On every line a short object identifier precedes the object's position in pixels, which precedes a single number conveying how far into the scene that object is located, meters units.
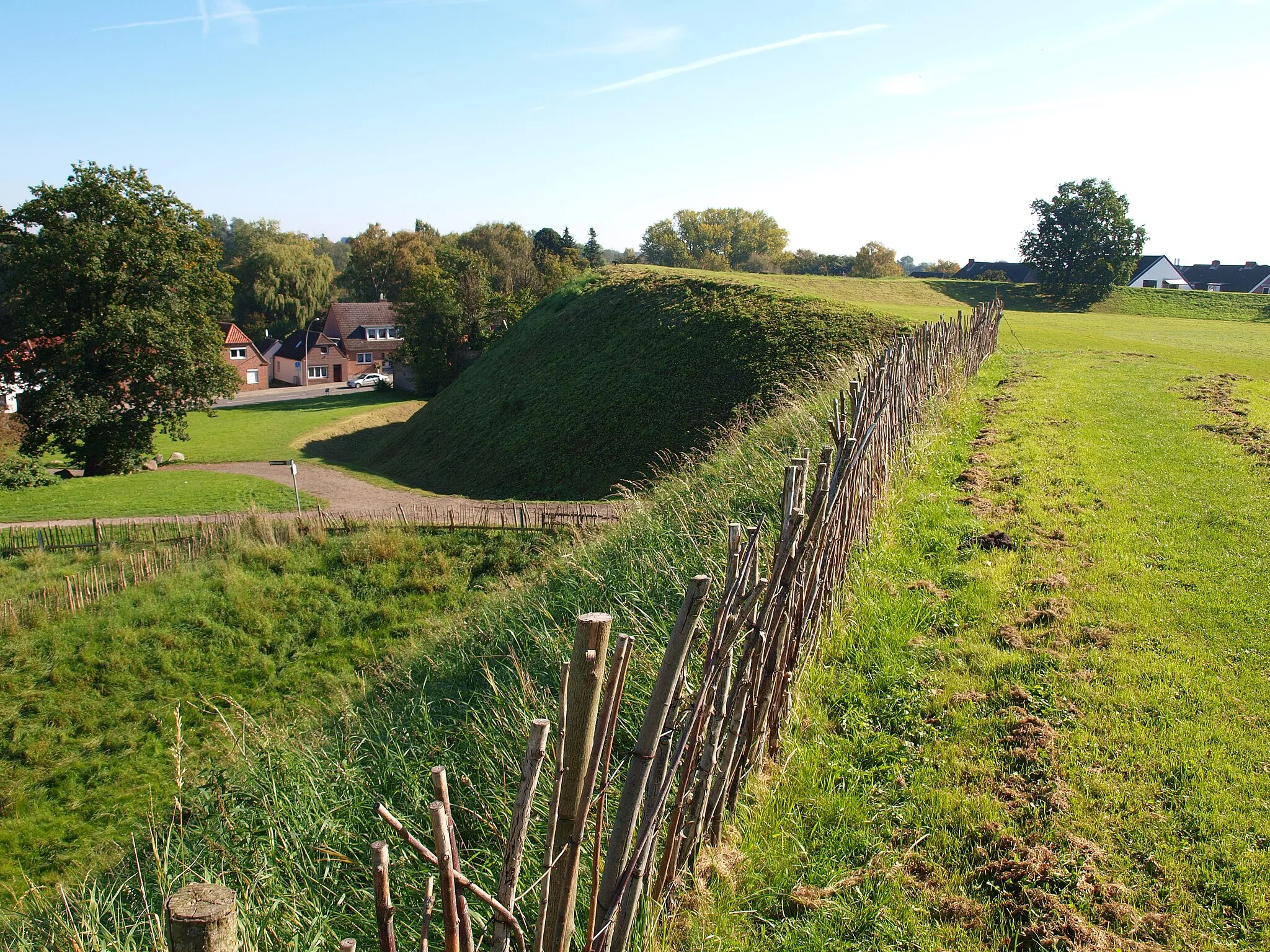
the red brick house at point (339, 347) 65.50
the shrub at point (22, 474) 27.08
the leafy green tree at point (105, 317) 28.44
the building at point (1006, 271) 76.88
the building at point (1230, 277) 70.06
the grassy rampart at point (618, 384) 22.67
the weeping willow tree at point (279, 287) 72.31
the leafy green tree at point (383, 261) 73.31
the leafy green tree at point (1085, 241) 47.69
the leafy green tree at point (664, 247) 94.69
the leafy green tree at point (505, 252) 56.34
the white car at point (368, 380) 60.01
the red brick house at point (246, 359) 62.34
